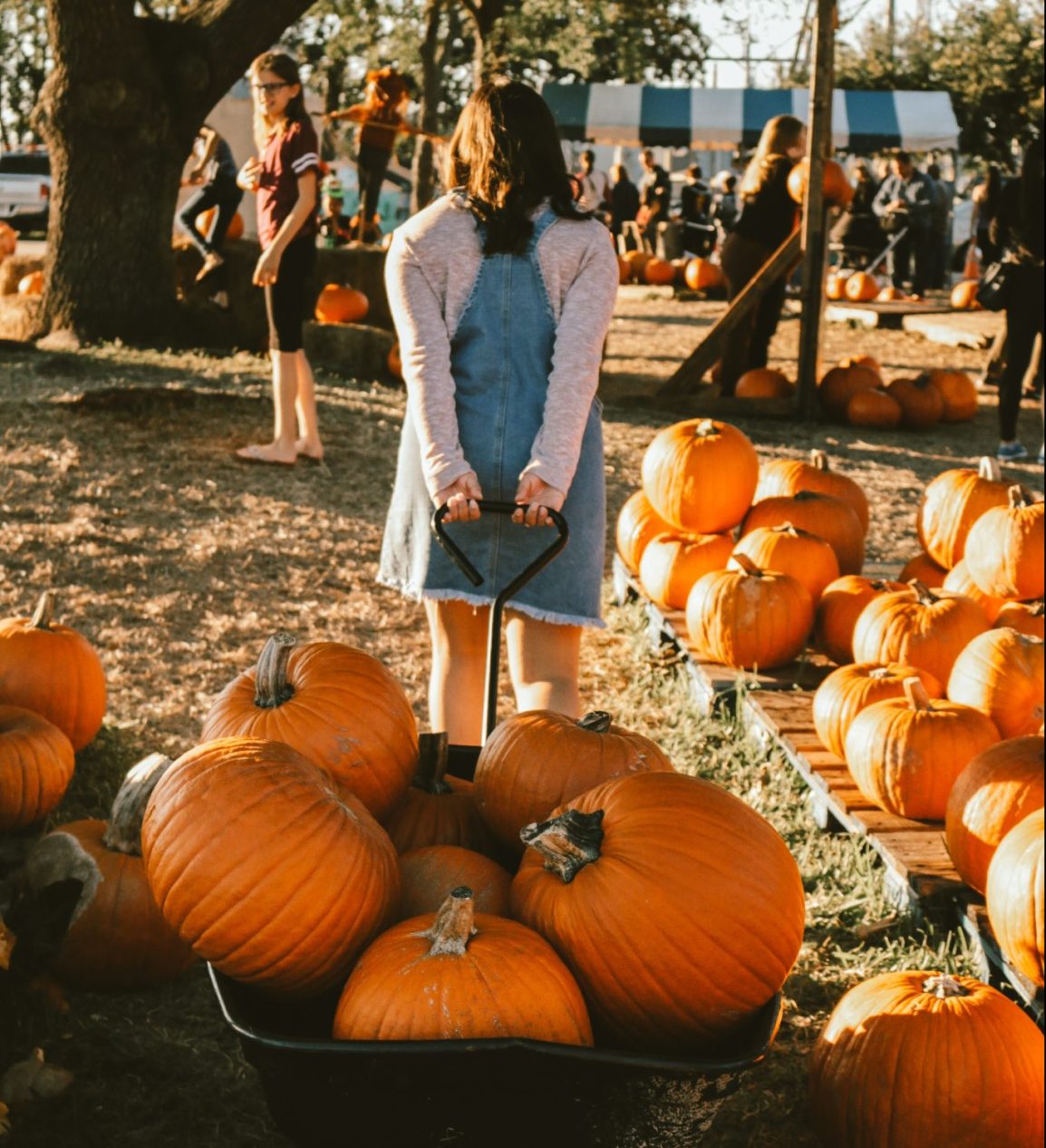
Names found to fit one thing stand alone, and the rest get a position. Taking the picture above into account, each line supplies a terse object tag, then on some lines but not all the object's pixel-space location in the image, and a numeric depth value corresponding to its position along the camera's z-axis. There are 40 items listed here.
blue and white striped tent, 21.70
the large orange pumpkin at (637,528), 5.02
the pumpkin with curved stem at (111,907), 2.62
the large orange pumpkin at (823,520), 4.60
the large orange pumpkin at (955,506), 4.34
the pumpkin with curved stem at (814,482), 4.91
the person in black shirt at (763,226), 9.29
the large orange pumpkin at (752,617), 4.11
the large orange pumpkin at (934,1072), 2.12
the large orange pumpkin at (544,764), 1.97
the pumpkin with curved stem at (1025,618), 3.68
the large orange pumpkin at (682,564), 4.68
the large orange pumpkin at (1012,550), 3.83
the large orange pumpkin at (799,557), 4.33
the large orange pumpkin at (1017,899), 2.32
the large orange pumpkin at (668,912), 1.63
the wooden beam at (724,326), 8.72
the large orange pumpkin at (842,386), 9.23
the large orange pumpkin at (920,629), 3.71
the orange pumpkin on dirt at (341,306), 10.88
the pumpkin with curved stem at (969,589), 3.99
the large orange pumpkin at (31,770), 2.82
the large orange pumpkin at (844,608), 4.12
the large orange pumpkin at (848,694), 3.43
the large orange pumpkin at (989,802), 2.65
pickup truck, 30.56
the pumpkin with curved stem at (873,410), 9.11
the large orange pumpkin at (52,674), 3.26
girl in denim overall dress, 2.74
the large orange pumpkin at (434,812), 2.09
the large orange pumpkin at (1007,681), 3.28
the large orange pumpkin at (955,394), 9.48
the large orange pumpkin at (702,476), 4.57
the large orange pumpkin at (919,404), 9.23
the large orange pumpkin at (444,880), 1.83
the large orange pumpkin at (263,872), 1.66
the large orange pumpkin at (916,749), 3.11
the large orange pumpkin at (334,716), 1.99
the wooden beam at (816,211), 8.43
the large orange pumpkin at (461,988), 1.51
